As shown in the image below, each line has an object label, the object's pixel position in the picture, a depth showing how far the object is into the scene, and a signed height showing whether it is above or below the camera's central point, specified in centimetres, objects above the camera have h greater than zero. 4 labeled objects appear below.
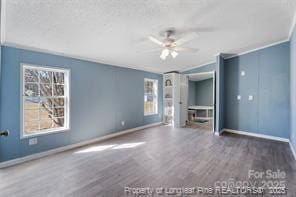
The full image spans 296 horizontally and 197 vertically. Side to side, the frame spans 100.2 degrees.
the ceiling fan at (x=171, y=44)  227 +104
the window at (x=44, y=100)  254 +0
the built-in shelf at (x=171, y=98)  489 +8
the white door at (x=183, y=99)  503 +5
